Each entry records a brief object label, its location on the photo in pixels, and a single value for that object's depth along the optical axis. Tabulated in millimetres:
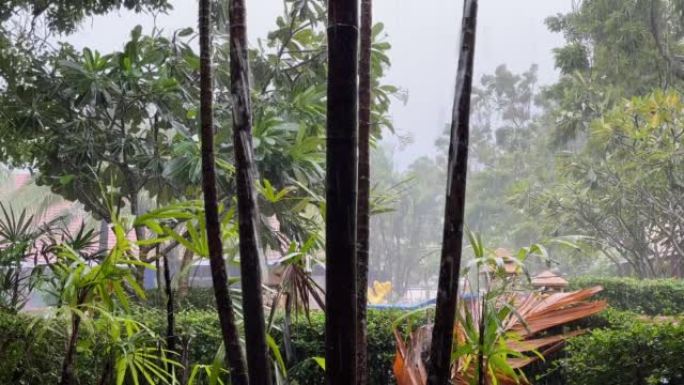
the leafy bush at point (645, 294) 6805
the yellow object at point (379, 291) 10945
